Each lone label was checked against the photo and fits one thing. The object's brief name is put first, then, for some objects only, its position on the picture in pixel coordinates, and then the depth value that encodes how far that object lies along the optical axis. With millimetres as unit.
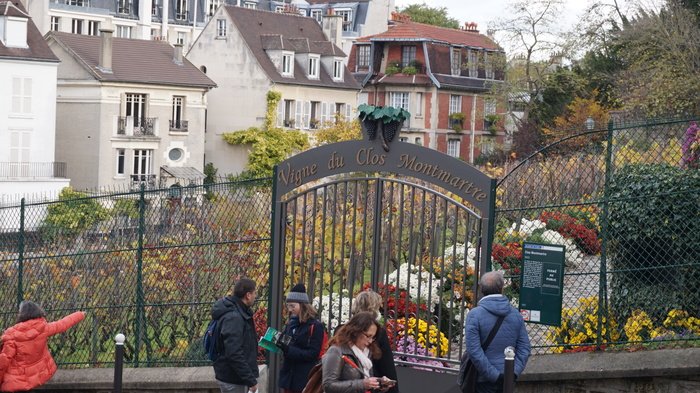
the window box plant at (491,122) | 68875
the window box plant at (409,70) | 67250
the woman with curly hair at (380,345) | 9492
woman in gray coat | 9047
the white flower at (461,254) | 13454
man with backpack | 10523
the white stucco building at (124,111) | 52156
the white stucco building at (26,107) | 48938
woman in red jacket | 12297
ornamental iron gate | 11430
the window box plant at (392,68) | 68250
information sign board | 11102
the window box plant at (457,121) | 68562
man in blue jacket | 9547
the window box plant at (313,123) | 60688
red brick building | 67312
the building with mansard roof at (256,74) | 59125
